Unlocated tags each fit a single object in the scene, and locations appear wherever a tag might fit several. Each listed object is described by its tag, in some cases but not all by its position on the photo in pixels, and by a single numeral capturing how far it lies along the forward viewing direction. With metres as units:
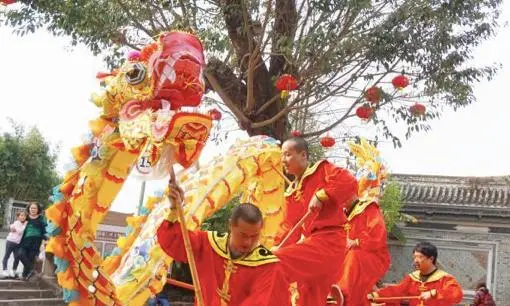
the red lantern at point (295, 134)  8.03
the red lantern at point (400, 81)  9.43
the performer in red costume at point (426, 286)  6.67
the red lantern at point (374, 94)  10.36
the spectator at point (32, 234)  9.48
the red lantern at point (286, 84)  8.98
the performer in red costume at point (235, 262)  3.92
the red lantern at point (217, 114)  6.76
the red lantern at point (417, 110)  10.38
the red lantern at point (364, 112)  10.16
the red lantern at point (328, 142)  8.98
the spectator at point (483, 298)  13.18
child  9.69
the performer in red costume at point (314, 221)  4.91
